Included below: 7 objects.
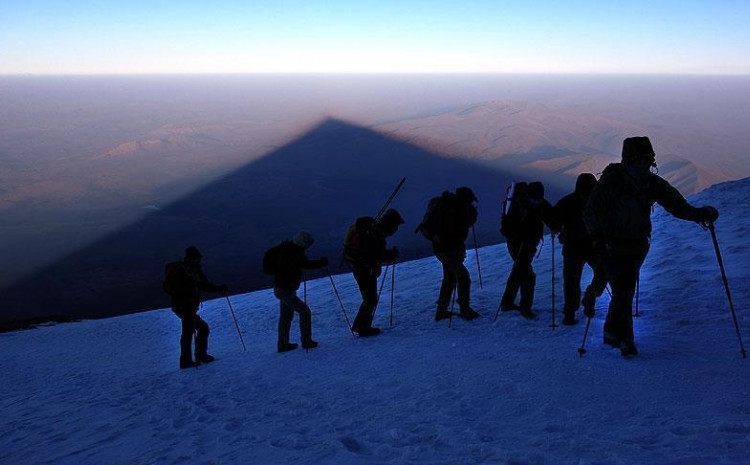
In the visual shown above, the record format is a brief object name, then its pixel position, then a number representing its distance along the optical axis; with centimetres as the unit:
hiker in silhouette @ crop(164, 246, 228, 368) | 708
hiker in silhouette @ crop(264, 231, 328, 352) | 676
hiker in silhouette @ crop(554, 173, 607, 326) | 558
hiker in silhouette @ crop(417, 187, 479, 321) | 652
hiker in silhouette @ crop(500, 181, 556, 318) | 630
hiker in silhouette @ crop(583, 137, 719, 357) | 429
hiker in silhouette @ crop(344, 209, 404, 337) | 667
